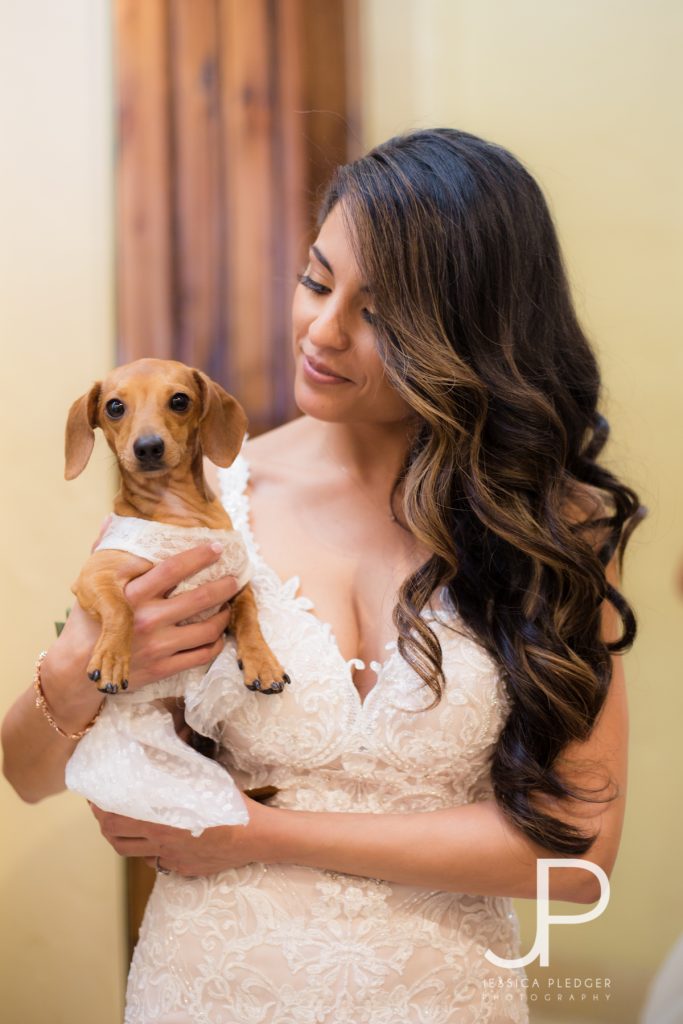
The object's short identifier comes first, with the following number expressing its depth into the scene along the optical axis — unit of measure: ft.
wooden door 5.58
